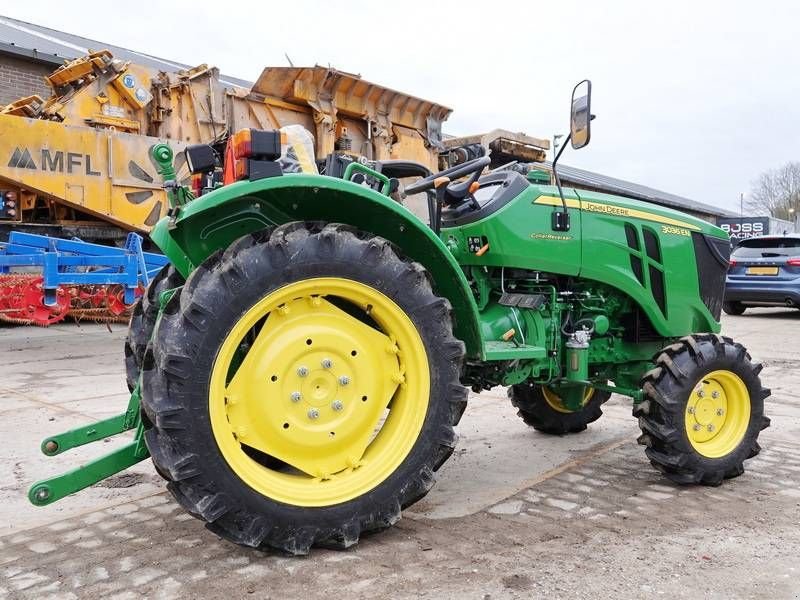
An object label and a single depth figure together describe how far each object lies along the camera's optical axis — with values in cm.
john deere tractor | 236
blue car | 1216
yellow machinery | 830
